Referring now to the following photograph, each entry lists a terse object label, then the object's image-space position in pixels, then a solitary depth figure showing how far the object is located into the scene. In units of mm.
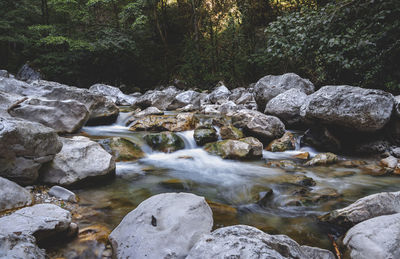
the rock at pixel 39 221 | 1881
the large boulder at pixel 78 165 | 3425
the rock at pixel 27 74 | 13542
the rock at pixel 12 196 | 2520
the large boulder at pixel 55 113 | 4883
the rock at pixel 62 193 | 3076
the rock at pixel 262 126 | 6398
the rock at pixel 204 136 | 6273
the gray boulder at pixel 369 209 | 2482
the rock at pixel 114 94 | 12633
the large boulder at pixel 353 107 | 5070
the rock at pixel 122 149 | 4984
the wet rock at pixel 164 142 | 5844
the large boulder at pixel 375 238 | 1833
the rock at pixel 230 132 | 6445
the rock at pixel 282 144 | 6133
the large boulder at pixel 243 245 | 1553
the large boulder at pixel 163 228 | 1875
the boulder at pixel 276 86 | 8766
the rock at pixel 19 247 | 1505
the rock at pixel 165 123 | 7134
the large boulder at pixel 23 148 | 2986
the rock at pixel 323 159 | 5163
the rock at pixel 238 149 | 5477
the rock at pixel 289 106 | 7312
